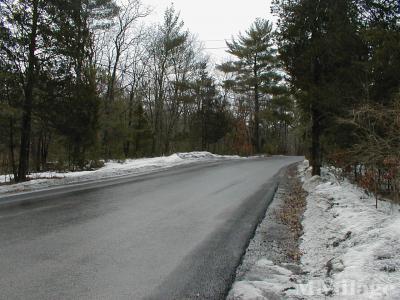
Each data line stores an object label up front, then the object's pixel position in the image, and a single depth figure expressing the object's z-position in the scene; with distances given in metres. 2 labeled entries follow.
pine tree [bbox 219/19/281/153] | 42.38
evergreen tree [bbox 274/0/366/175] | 12.45
